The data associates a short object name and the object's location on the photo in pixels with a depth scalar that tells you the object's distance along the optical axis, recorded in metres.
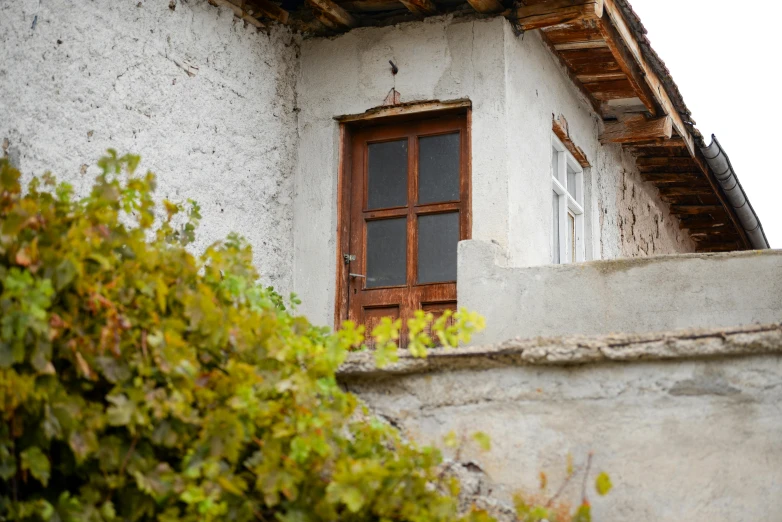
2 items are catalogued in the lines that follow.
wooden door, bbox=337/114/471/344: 7.20
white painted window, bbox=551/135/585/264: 8.51
